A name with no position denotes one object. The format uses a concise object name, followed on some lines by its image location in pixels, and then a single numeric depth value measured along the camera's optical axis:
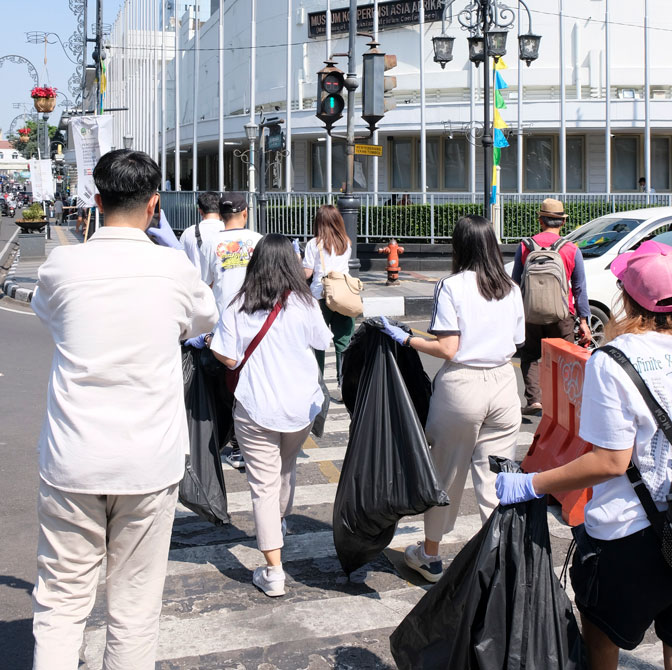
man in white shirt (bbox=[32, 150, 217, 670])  2.69
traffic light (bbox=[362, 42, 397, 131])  14.62
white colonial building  26.94
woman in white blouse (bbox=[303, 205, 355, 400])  7.62
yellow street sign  14.99
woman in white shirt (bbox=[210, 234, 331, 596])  4.43
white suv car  10.41
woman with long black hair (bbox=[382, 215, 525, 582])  4.22
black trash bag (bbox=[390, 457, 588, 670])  2.71
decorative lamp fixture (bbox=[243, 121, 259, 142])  25.77
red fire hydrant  18.38
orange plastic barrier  5.40
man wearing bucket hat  7.38
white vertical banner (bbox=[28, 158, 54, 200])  34.41
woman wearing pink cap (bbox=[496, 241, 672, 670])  2.55
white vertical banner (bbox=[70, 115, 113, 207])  16.77
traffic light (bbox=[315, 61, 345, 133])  14.65
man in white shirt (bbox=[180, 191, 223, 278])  6.99
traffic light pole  14.55
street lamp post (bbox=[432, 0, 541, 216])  16.33
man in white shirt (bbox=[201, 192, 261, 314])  6.69
